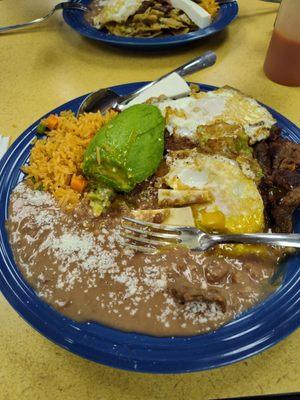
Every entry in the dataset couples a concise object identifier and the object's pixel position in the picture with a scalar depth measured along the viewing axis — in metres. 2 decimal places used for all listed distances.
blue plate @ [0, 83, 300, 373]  0.25
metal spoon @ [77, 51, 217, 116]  0.46
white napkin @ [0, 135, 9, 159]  0.45
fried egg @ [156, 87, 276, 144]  0.41
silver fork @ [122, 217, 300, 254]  0.31
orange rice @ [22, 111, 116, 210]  0.38
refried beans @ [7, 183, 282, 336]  0.28
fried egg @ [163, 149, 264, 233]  0.34
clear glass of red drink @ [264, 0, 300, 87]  0.49
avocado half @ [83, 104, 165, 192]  0.37
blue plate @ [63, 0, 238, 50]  0.58
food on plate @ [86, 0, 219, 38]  0.60
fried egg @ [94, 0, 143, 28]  0.61
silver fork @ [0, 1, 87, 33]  0.66
